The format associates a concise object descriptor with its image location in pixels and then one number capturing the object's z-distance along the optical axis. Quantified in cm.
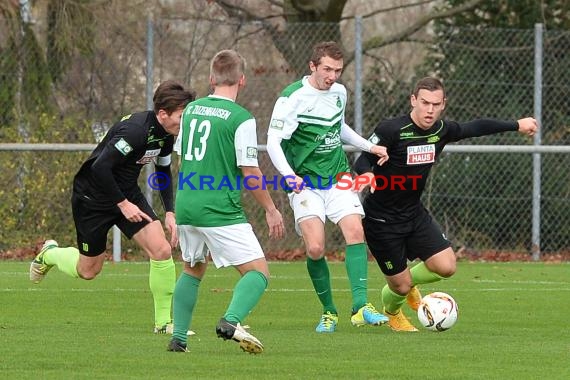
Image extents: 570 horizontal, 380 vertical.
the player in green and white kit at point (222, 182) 1420
